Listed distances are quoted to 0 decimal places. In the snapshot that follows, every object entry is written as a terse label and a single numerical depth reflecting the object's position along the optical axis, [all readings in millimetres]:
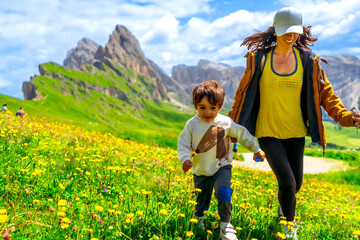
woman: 4386
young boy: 3684
